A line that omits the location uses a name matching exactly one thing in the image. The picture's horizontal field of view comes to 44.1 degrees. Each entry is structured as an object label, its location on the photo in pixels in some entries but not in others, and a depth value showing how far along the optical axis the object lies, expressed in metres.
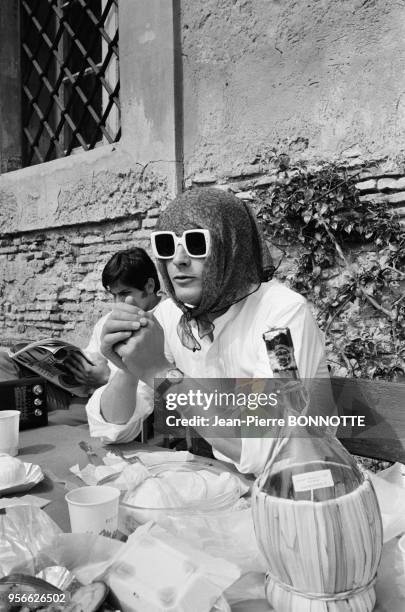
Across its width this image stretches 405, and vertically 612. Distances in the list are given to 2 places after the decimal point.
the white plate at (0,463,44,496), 1.22
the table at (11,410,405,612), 0.74
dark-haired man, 3.00
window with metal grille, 4.42
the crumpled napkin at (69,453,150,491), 1.10
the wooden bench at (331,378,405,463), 1.65
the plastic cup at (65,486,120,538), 0.89
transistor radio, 1.81
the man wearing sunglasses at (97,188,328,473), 1.44
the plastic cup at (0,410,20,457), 1.48
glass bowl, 0.92
